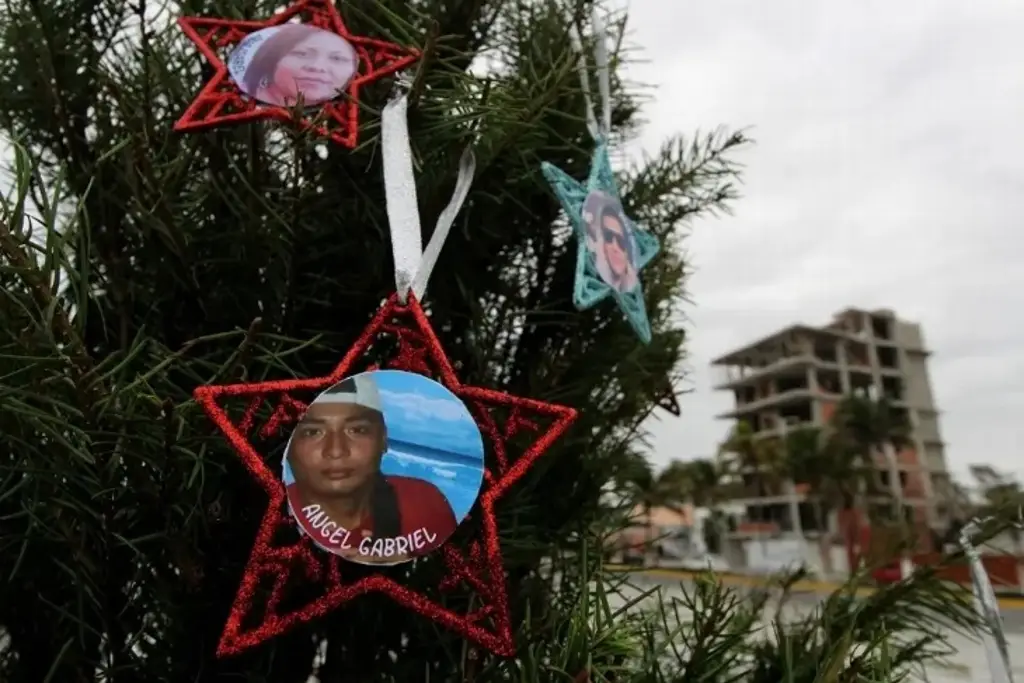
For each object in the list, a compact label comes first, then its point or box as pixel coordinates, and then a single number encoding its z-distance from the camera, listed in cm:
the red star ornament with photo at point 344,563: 32
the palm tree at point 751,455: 1797
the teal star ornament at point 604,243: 45
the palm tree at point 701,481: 1883
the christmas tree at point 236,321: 32
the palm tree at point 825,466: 1744
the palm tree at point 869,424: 1761
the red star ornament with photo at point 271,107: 40
